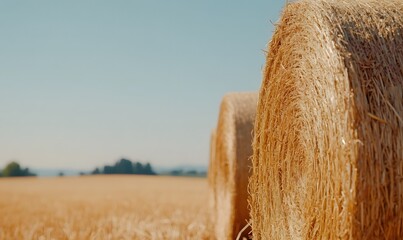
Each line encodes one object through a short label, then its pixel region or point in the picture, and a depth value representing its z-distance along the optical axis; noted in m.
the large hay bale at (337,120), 2.91
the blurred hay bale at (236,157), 6.15
